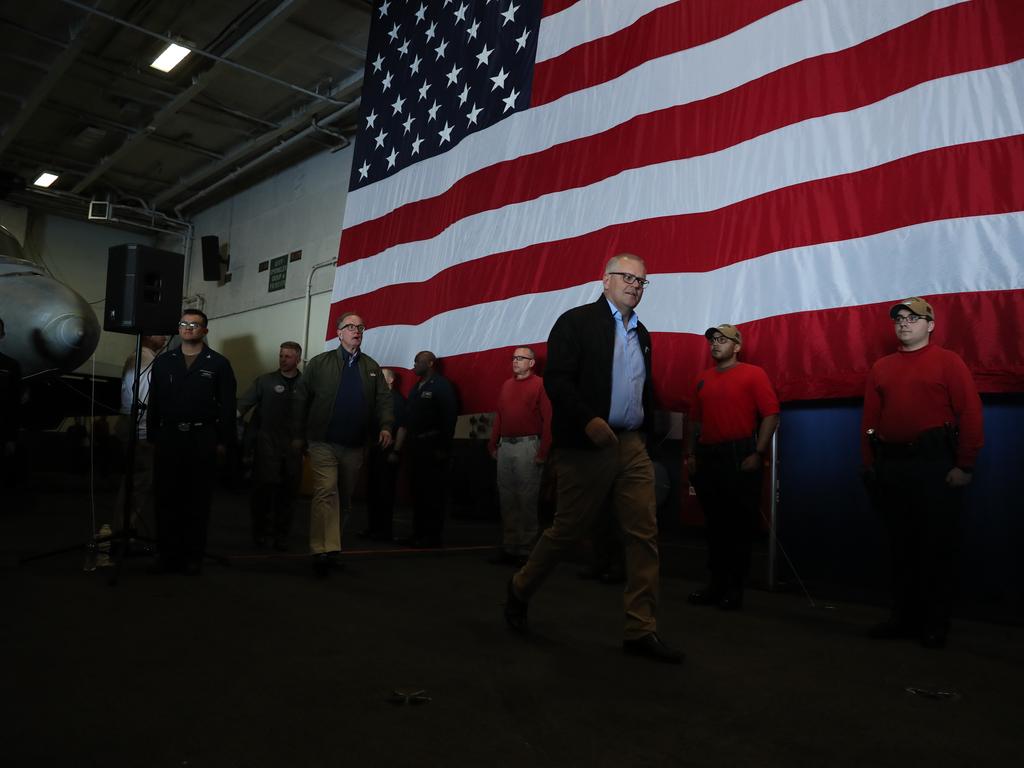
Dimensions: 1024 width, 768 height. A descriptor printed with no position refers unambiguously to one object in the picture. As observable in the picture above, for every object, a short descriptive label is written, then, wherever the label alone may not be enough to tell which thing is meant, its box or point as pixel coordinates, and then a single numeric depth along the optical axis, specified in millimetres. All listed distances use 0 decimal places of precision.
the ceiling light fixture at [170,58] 8902
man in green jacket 3947
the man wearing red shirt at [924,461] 2906
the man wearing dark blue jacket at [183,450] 3992
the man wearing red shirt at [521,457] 4719
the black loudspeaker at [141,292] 3938
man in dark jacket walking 2582
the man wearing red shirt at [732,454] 3559
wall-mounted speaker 14047
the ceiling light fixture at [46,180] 13242
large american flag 3203
